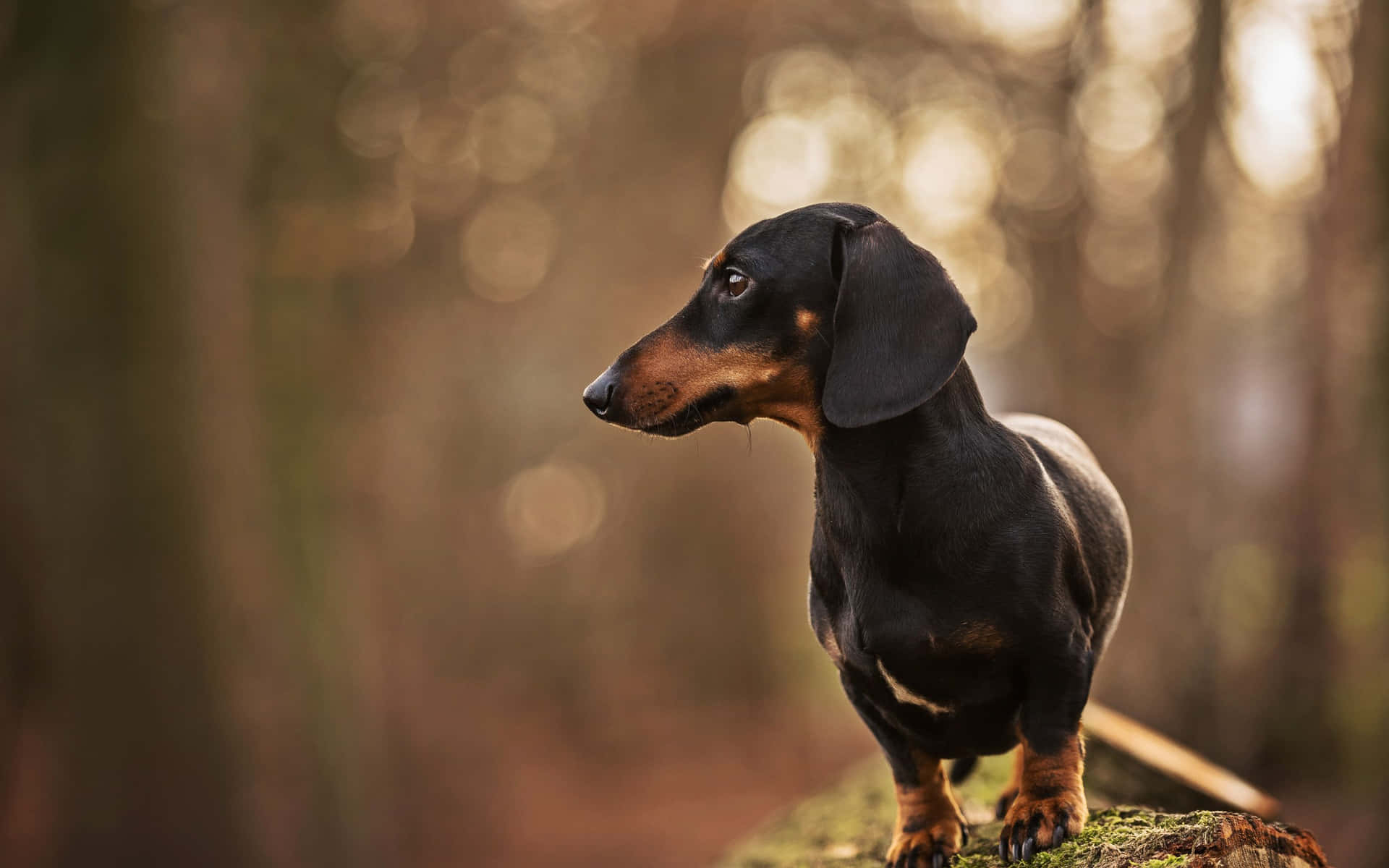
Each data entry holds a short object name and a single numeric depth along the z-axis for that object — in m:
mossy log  3.17
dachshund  3.20
